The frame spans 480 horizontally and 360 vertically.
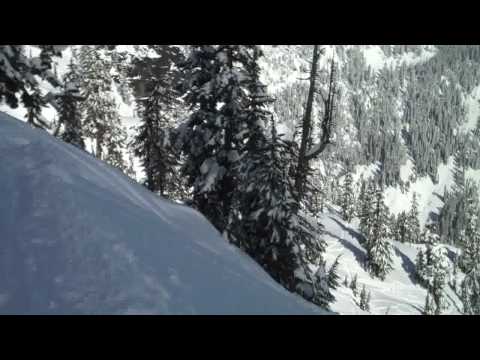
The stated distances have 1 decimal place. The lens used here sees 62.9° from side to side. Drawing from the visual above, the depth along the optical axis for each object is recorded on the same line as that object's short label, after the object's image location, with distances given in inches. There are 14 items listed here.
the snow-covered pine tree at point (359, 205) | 5190.5
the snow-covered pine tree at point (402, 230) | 5191.9
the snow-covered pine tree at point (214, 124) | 636.1
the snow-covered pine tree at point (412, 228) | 5329.7
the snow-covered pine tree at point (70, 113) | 1220.5
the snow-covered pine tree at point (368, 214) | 3558.1
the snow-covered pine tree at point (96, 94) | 1492.4
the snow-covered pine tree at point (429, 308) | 2724.4
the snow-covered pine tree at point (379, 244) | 3358.8
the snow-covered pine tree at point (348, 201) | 4857.3
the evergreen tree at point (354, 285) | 2912.9
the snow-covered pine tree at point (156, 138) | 1232.8
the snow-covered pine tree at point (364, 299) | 2517.2
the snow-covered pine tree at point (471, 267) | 3238.2
